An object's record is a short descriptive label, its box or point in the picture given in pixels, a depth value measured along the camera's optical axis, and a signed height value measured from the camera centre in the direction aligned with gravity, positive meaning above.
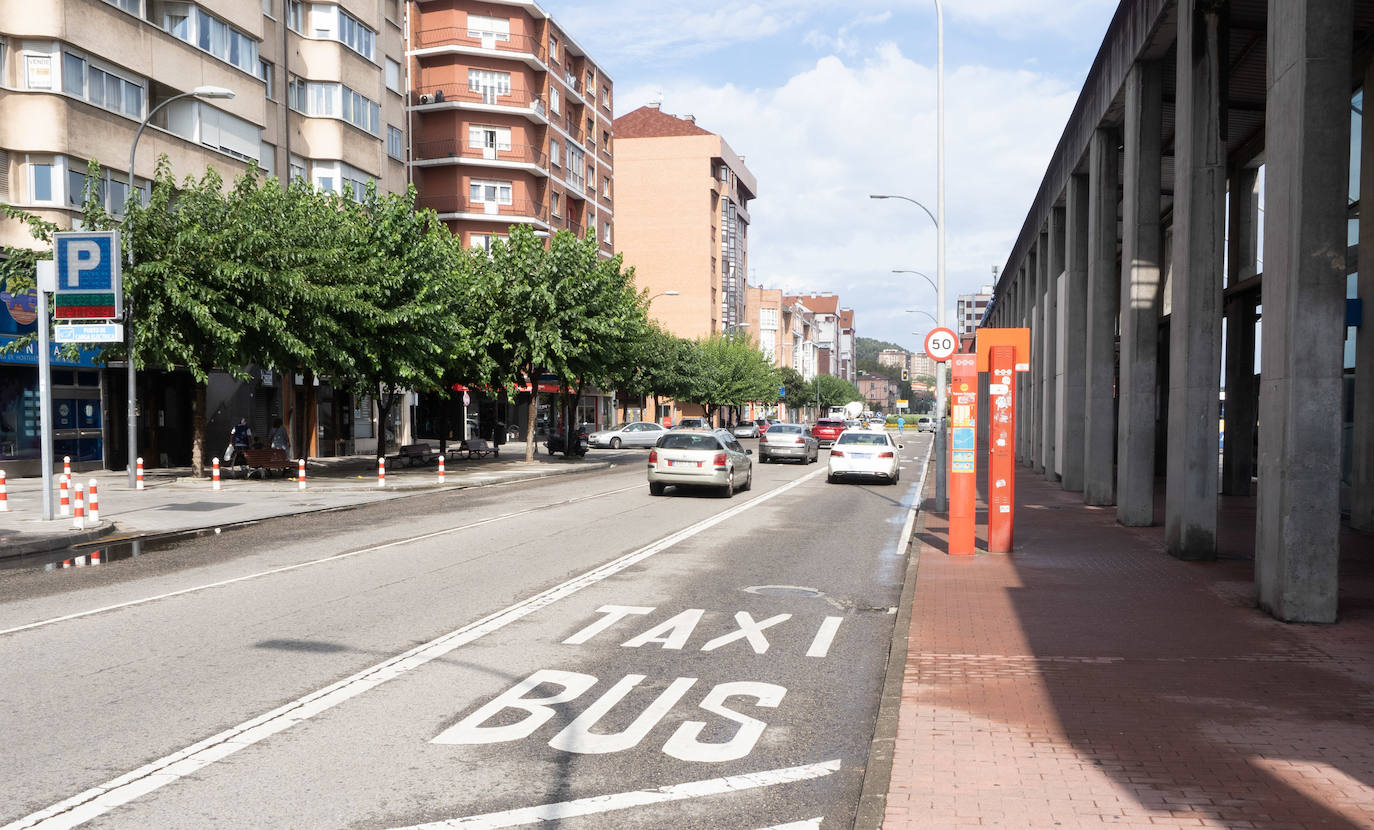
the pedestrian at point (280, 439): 30.31 -1.29
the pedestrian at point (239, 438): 30.26 -1.28
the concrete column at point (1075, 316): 23.55 +1.81
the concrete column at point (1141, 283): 16.02 +1.71
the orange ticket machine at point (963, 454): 13.74 -0.75
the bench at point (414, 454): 34.97 -1.98
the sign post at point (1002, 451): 13.54 -0.69
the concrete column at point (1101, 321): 19.95 +1.43
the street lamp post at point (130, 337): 22.83 +1.19
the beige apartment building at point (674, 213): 92.56 +15.90
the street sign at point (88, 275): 17.48 +1.93
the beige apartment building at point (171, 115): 25.98 +8.26
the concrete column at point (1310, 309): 8.86 +0.74
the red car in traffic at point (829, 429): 52.31 -1.64
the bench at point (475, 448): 40.75 -2.06
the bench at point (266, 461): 27.88 -1.76
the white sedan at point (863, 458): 28.05 -1.65
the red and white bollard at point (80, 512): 15.94 -1.81
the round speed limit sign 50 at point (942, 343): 19.19 +0.95
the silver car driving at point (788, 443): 38.59 -1.72
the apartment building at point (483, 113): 57.94 +15.34
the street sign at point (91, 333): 17.42 +0.97
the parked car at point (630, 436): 55.06 -2.12
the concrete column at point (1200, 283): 12.70 +1.37
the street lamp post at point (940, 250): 22.12 +3.33
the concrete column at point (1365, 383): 16.42 +0.24
